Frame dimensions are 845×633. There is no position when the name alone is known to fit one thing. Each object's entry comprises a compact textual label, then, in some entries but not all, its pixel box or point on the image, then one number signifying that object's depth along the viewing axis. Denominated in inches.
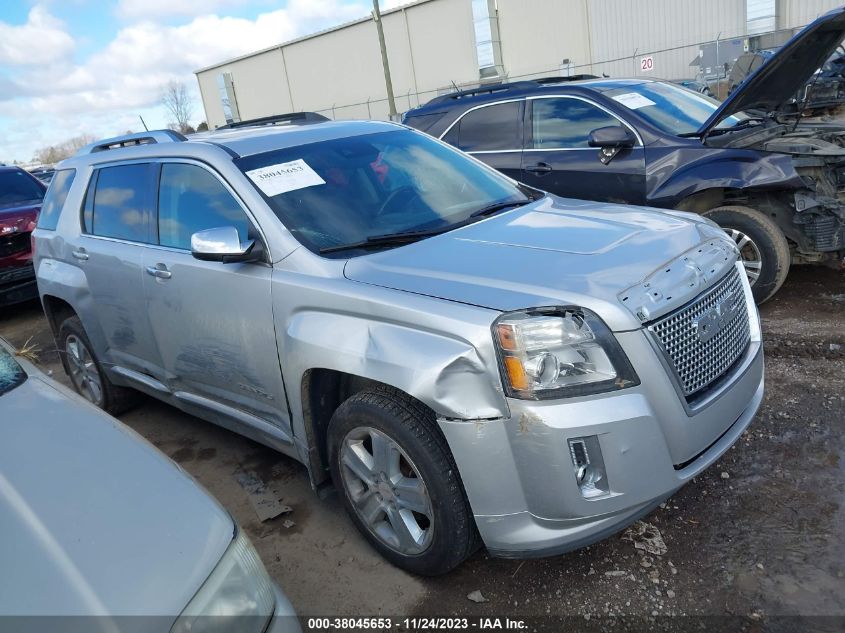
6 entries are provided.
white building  976.3
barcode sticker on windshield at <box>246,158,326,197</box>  120.9
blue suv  187.6
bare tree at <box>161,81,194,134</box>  1887.7
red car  301.6
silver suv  87.2
